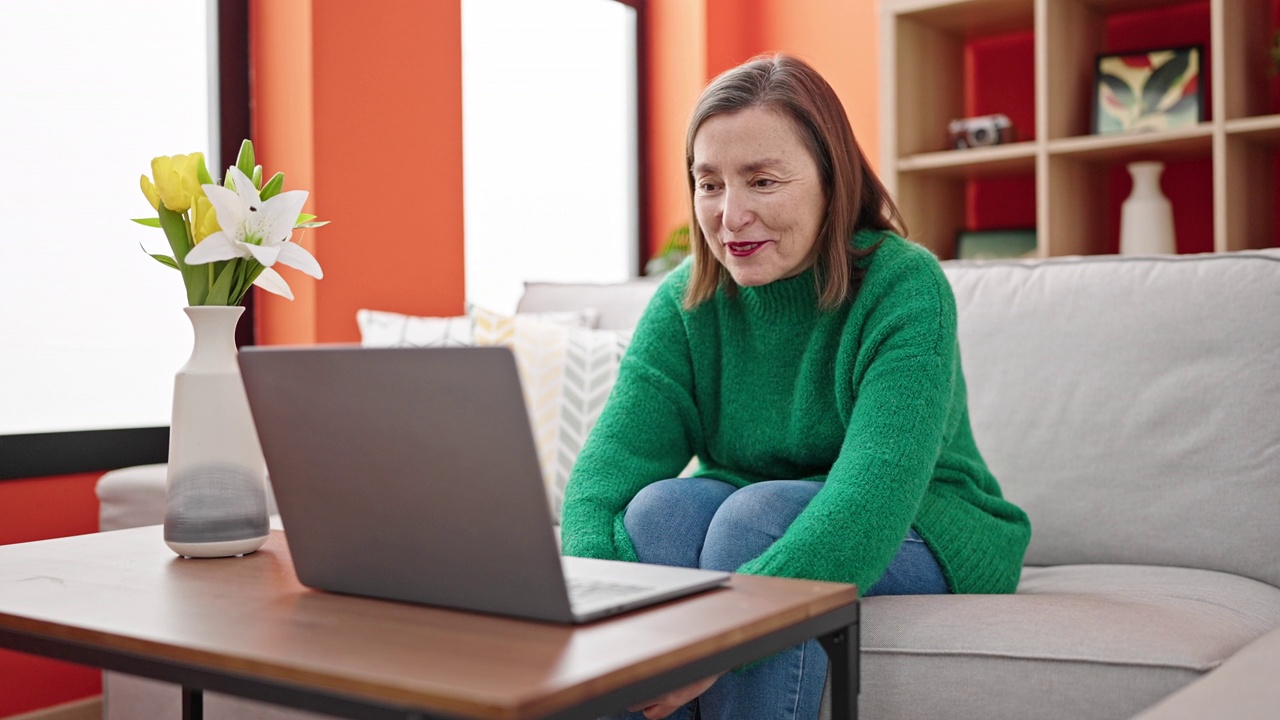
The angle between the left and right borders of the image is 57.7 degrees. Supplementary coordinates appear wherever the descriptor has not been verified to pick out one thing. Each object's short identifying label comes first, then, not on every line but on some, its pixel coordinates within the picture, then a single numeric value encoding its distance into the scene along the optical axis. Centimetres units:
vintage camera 303
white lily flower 108
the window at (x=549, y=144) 321
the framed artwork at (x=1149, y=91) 274
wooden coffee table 65
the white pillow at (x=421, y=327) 215
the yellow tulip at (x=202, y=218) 112
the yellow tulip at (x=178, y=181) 111
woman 115
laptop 74
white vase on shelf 284
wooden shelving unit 266
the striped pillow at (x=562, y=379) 198
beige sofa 116
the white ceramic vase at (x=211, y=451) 111
